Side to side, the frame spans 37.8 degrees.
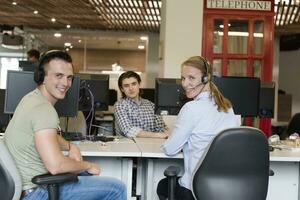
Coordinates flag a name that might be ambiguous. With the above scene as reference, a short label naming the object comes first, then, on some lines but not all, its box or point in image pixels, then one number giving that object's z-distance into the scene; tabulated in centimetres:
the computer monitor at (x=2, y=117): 426
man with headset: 214
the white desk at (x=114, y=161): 296
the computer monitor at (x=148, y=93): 629
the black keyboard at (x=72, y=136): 342
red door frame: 613
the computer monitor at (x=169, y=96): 375
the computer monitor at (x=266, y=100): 401
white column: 567
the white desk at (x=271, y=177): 309
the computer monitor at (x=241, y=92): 373
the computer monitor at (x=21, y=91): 335
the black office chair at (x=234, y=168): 230
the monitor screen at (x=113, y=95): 698
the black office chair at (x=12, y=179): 212
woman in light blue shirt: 261
